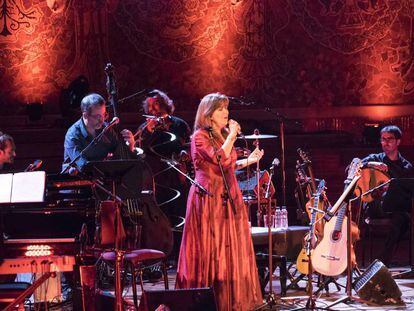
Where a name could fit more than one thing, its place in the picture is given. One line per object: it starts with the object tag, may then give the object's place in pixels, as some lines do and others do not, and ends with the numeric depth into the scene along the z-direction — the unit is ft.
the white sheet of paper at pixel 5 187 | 29.11
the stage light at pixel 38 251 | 29.06
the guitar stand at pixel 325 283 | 42.41
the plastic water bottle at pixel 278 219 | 45.93
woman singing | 35.98
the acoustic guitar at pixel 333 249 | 41.11
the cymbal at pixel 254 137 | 39.23
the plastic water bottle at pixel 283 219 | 45.88
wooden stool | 35.71
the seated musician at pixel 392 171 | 51.28
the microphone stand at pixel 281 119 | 41.89
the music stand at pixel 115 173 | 33.19
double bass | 40.73
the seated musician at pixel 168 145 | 46.81
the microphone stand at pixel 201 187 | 35.39
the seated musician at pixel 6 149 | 41.43
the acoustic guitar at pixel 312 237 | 39.43
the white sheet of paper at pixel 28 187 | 29.06
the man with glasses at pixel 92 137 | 41.04
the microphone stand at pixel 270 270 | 37.83
